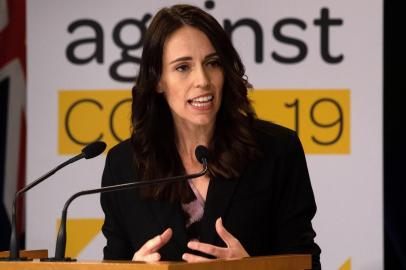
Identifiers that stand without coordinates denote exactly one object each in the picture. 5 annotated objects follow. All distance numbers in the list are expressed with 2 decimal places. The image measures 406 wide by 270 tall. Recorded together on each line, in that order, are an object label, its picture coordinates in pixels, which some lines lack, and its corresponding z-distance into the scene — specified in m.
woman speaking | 5.76
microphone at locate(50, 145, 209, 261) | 4.51
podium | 3.94
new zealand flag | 10.16
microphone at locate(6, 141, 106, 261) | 4.63
